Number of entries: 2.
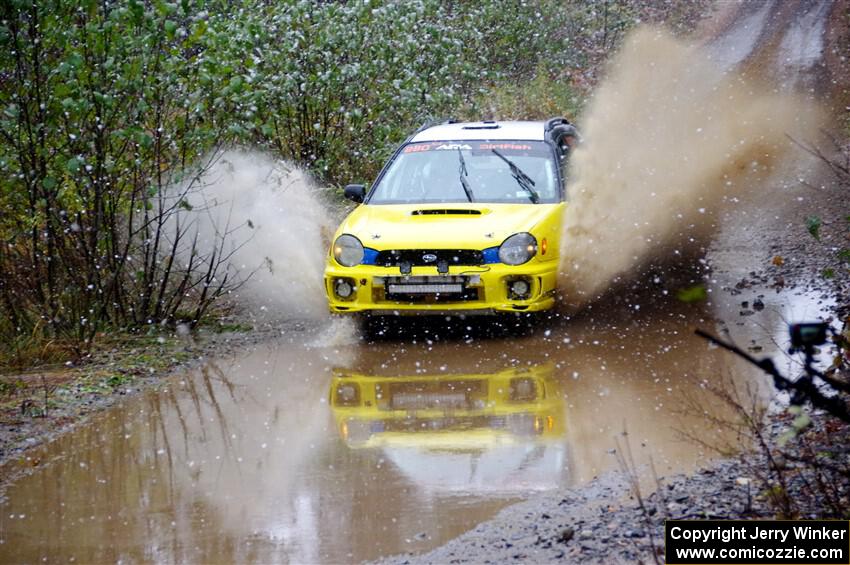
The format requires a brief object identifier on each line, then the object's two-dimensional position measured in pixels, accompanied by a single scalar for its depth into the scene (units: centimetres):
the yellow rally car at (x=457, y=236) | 1994
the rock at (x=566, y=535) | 1058
